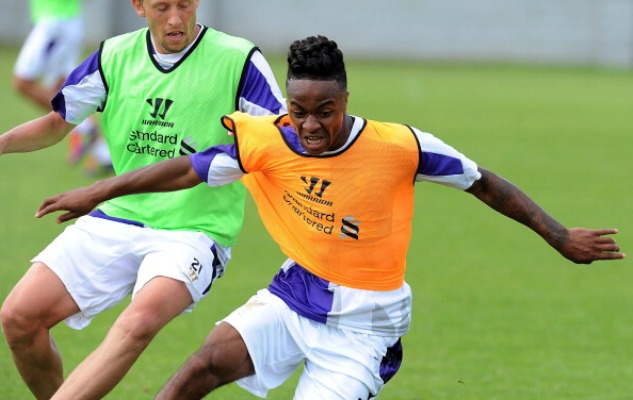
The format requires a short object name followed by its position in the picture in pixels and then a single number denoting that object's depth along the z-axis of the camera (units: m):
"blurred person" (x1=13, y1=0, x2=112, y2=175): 27.94
